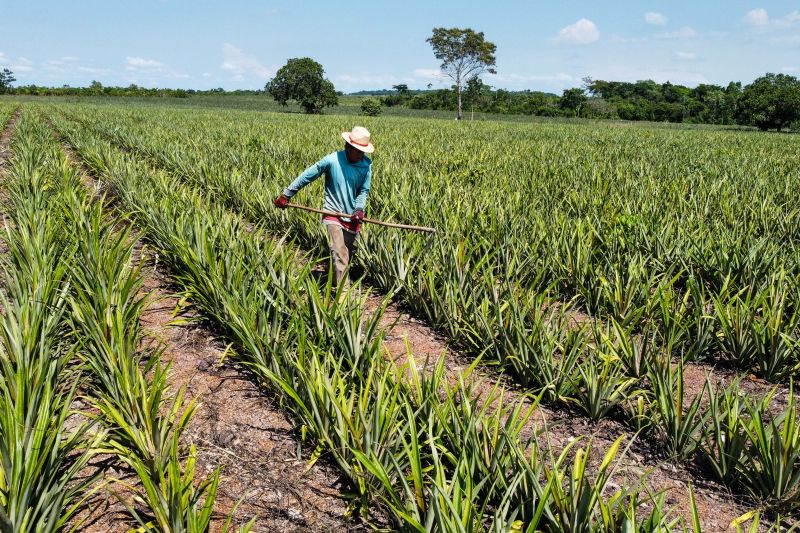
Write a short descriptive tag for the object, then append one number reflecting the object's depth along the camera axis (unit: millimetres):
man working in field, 4461
